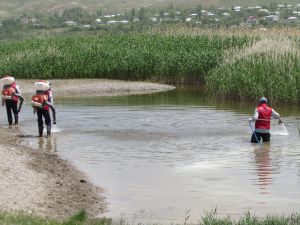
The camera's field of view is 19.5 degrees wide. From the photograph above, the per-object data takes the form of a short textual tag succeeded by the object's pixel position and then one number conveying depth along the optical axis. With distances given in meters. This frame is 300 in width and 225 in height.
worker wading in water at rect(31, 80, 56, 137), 23.45
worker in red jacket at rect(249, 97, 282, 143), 22.23
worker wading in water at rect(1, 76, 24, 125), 26.75
